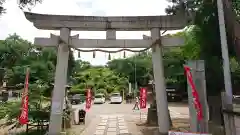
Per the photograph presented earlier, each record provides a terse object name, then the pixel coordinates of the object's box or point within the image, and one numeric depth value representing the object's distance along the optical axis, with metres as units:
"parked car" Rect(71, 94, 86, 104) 25.34
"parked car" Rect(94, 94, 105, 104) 26.21
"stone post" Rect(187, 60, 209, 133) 5.15
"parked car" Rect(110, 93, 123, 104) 26.21
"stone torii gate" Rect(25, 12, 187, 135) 7.29
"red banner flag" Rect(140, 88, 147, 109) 11.90
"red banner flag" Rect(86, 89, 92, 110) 11.06
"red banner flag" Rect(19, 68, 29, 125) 6.52
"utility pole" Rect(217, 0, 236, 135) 4.89
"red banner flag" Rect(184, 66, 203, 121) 5.07
